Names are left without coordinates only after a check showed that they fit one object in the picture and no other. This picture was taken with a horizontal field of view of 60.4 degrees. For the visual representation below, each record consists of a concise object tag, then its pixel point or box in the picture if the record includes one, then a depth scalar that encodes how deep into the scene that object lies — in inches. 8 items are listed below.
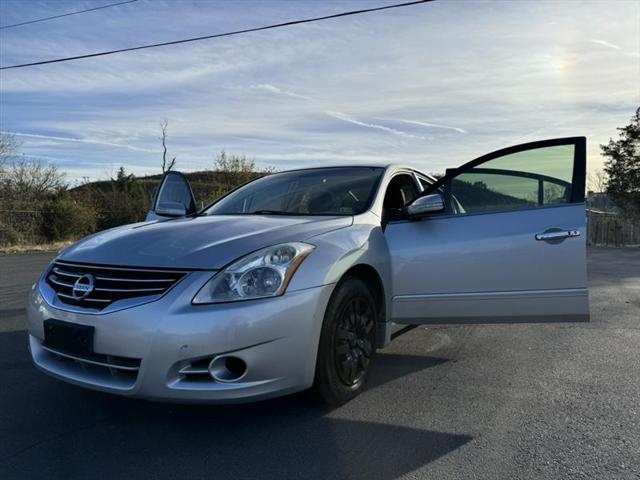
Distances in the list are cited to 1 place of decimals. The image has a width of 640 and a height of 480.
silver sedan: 111.9
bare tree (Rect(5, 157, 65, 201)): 890.1
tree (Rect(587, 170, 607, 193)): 1114.6
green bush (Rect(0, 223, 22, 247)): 767.1
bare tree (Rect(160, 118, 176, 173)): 1148.0
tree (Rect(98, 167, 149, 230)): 963.3
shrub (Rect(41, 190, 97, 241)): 828.0
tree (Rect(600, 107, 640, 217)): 1063.6
